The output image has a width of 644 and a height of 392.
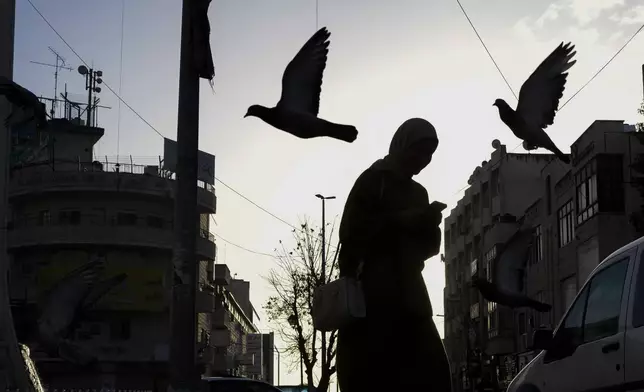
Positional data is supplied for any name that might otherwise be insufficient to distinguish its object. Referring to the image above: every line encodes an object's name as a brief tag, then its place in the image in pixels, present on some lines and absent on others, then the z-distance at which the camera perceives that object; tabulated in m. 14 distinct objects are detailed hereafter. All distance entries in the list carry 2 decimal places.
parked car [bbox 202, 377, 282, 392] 16.94
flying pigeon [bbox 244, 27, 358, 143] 6.54
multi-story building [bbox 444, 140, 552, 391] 62.09
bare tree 49.03
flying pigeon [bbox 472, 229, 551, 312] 7.66
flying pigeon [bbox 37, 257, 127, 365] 10.61
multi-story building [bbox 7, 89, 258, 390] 56.75
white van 7.04
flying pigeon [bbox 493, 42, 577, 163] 8.62
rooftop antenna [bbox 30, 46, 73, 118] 66.56
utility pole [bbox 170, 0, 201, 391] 9.30
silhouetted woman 5.70
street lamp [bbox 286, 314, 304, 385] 50.69
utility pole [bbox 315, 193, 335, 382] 45.51
